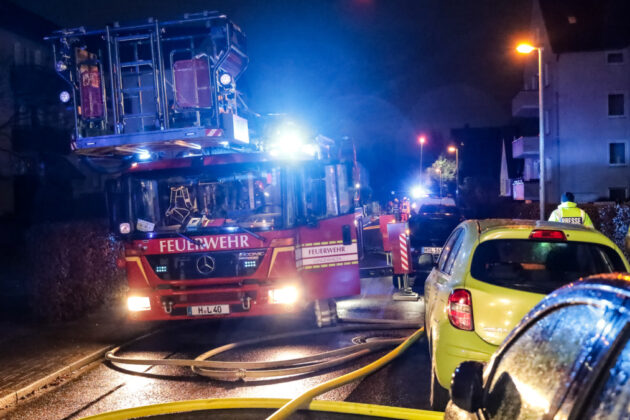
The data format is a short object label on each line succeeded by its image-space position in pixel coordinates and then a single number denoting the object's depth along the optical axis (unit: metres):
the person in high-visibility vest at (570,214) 9.71
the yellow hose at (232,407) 3.84
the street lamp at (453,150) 53.41
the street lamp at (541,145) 18.78
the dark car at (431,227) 14.77
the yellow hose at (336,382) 3.94
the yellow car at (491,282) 4.52
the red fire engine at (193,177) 8.16
